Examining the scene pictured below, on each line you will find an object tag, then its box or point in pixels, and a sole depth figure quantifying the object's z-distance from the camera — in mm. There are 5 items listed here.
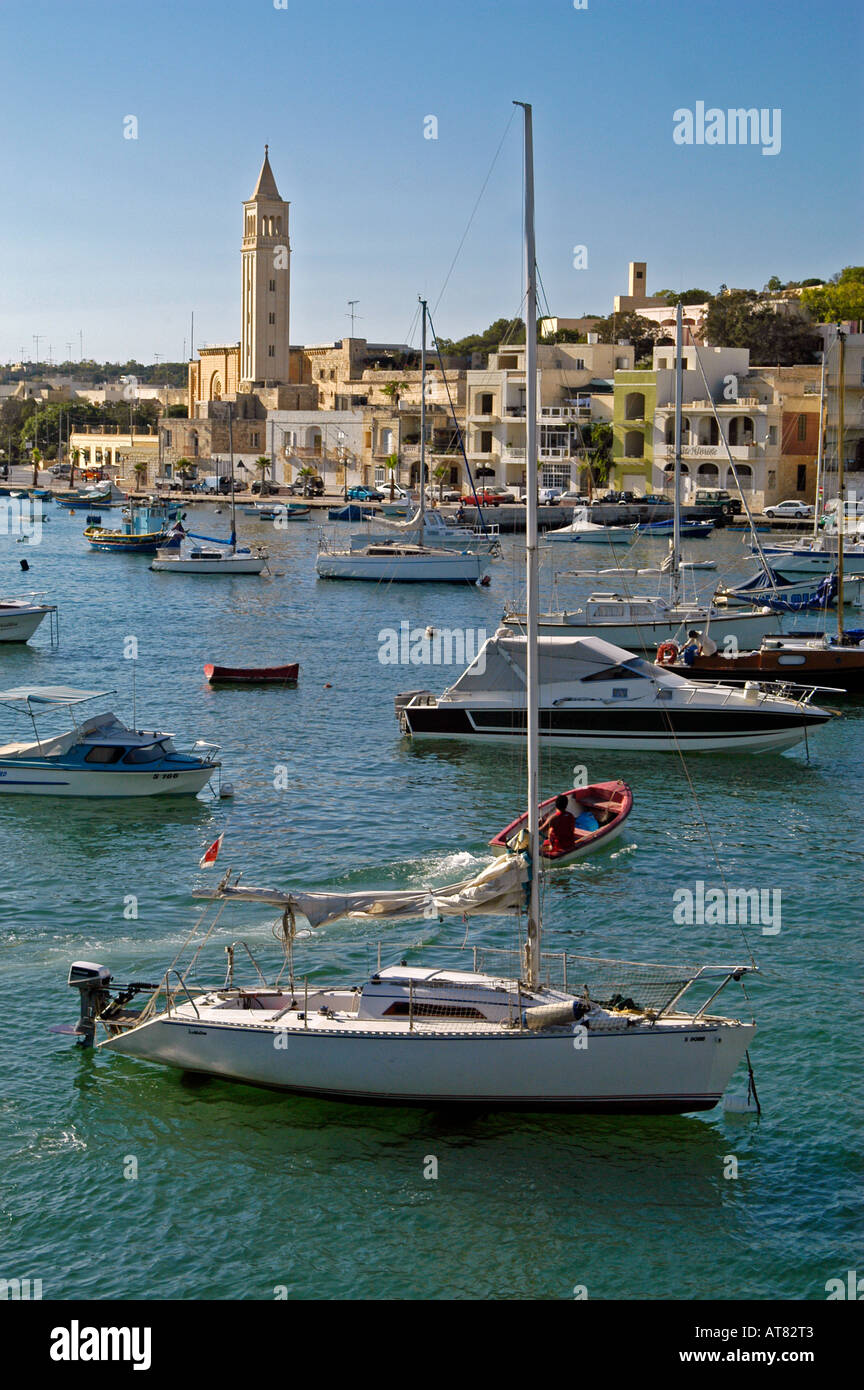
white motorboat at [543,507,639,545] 82688
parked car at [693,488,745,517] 91125
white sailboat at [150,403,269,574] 69000
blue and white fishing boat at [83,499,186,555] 78375
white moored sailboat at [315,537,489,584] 65625
